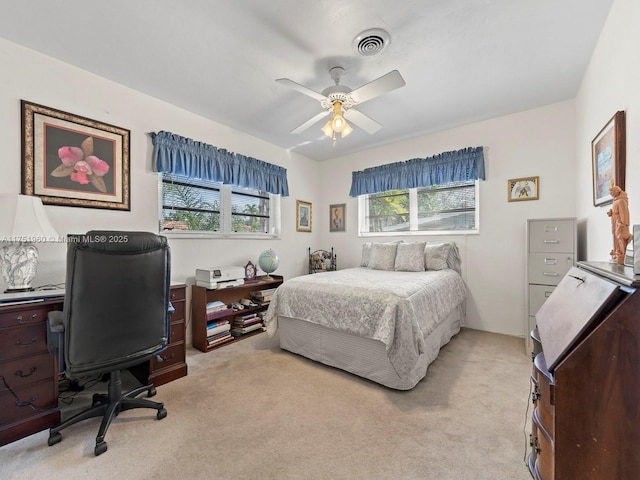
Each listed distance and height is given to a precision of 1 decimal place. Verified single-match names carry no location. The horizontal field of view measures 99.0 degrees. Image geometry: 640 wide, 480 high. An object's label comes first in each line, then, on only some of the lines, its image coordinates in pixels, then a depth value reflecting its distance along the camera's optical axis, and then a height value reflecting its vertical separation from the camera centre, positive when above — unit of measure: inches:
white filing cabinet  102.9 -5.6
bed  79.7 -25.9
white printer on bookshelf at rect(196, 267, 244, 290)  115.0 -15.1
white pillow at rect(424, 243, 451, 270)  133.4 -7.0
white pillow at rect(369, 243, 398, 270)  144.0 -7.5
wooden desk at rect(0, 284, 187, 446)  62.7 -31.0
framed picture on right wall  63.8 +21.9
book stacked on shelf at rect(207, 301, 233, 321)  116.9 -29.7
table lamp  69.2 +1.9
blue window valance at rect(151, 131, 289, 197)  112.3 +37.4
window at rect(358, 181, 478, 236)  143.4 +18.1
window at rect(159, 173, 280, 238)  119.5 +17.0
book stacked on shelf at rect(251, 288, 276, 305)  141.1 -27.7
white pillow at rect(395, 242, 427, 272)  134.0 -7.5
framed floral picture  83.7 +28.1
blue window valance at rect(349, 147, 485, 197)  136.1 +38.6
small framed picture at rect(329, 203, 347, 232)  185.2 +17.3
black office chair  57.1 -15.6
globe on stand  142.1 -9.7
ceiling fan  78.1 +46.0
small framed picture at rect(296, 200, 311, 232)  177.8 +17.4
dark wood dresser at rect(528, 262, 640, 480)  31.2 -17.9
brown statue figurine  48.2 +3.4
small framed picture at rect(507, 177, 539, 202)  124.9 +24.6
